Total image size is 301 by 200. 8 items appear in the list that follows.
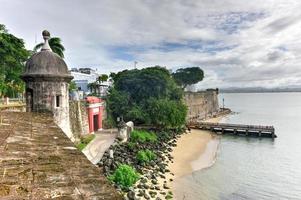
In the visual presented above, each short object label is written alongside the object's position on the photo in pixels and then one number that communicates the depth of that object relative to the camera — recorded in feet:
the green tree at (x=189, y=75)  208.55
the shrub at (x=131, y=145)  68.32
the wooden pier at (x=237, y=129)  107.80
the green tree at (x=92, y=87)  139.41
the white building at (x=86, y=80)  149.43
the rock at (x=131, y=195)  40.65
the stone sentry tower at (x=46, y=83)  31.18
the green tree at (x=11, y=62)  74.01
